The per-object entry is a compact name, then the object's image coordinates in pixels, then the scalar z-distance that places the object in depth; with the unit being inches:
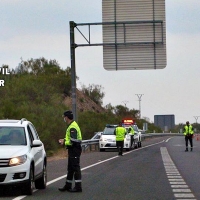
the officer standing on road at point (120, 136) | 1489.9
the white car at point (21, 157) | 588.4
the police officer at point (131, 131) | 1830.1
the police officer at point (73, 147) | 641.0
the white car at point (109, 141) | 1739.7
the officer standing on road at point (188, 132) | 1672.0
